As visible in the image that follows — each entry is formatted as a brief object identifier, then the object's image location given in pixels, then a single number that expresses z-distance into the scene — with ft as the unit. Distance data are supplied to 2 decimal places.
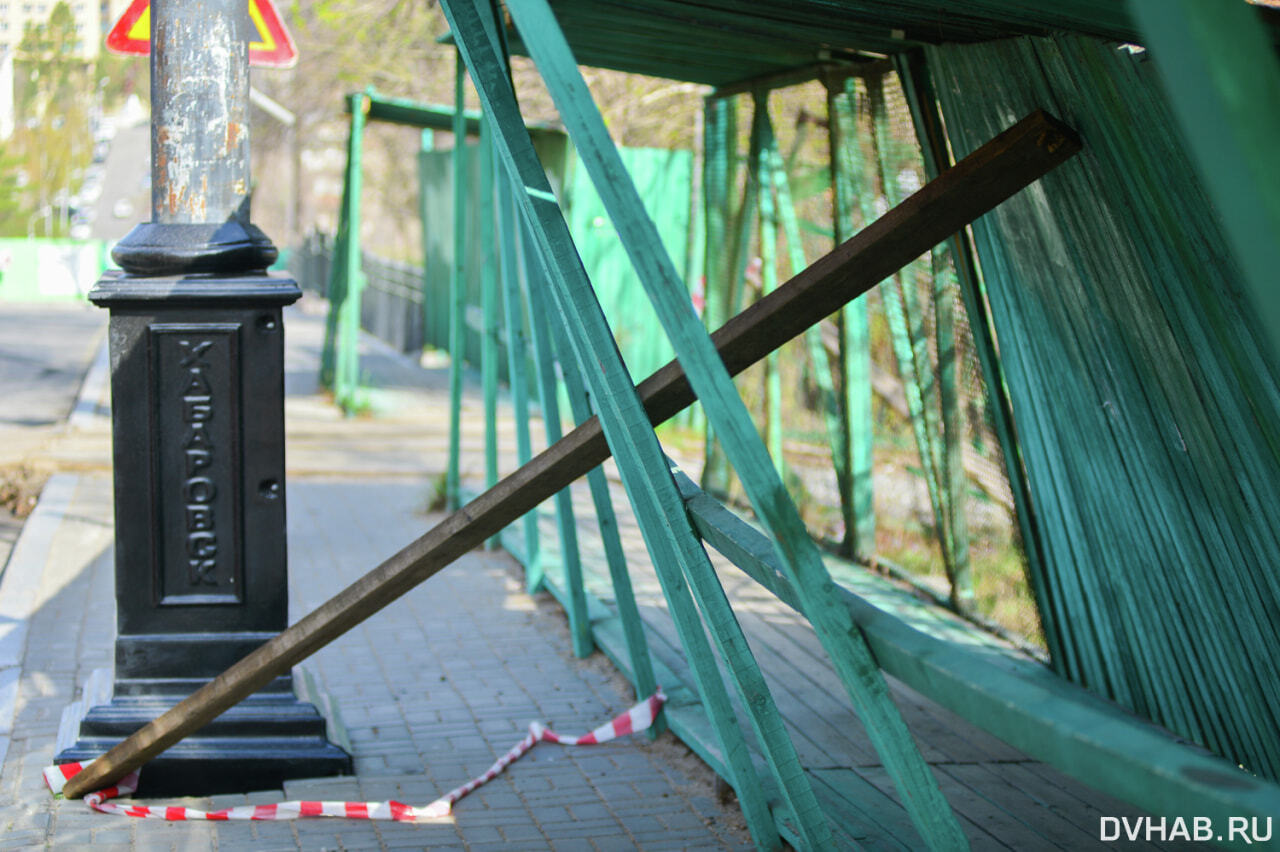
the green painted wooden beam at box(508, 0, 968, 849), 6.66
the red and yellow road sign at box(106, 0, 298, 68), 18.66
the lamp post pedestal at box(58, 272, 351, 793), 11.95
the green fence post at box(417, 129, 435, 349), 49.57
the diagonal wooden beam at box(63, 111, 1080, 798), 8.64
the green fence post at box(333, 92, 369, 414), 33.99
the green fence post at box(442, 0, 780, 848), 8.57
